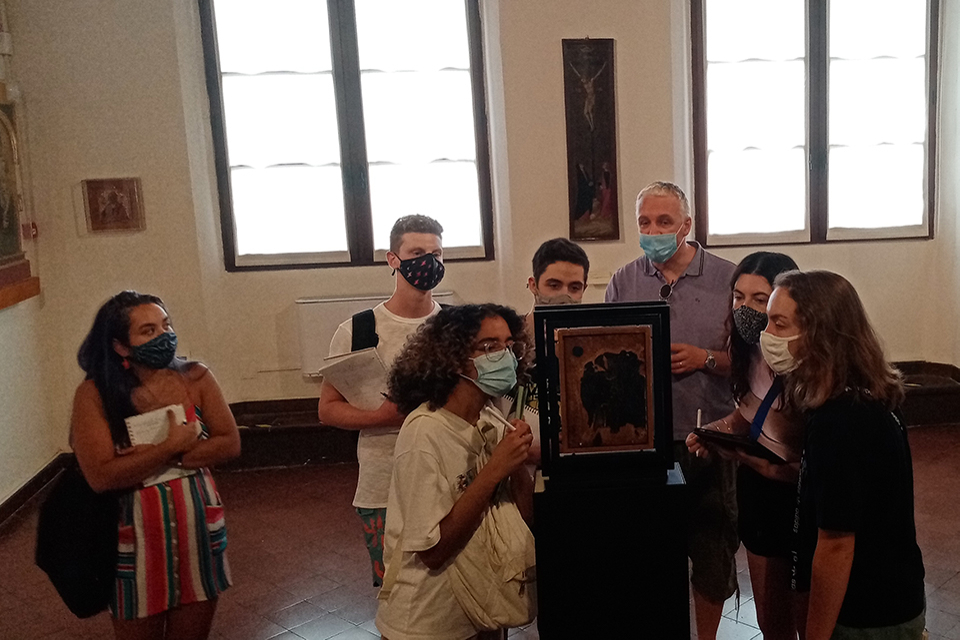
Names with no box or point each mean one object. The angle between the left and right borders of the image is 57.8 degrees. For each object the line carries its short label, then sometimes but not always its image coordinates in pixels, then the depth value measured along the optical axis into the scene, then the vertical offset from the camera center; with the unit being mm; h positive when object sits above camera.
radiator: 6270 -802
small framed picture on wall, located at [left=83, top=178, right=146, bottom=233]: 5953 +109
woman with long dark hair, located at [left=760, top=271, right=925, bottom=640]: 1995 -697
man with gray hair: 2959 -603
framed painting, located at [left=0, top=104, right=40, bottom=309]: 5336 +27
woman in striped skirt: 2584 -745
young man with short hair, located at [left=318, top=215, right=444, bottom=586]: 2889 -454
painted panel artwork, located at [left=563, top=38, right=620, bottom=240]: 6086 +376
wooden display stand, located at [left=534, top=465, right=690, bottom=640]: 2129 -906
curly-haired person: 2129 -639
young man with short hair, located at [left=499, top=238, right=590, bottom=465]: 3021 -272
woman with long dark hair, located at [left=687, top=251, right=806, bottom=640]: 2596 -866
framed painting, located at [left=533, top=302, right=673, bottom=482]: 2100 -466
